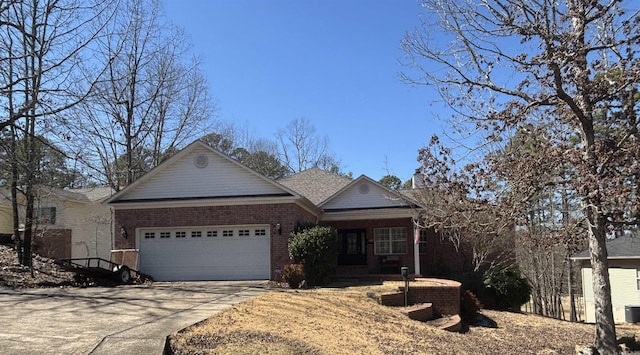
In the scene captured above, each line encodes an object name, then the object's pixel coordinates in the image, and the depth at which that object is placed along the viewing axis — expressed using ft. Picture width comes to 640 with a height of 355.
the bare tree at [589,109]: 30.60
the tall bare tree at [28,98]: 43.39
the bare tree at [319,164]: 153.38
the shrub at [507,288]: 61.31
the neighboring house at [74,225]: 93.45
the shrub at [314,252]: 54.95
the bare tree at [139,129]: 86.48
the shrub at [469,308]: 50.19
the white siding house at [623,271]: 87.30
